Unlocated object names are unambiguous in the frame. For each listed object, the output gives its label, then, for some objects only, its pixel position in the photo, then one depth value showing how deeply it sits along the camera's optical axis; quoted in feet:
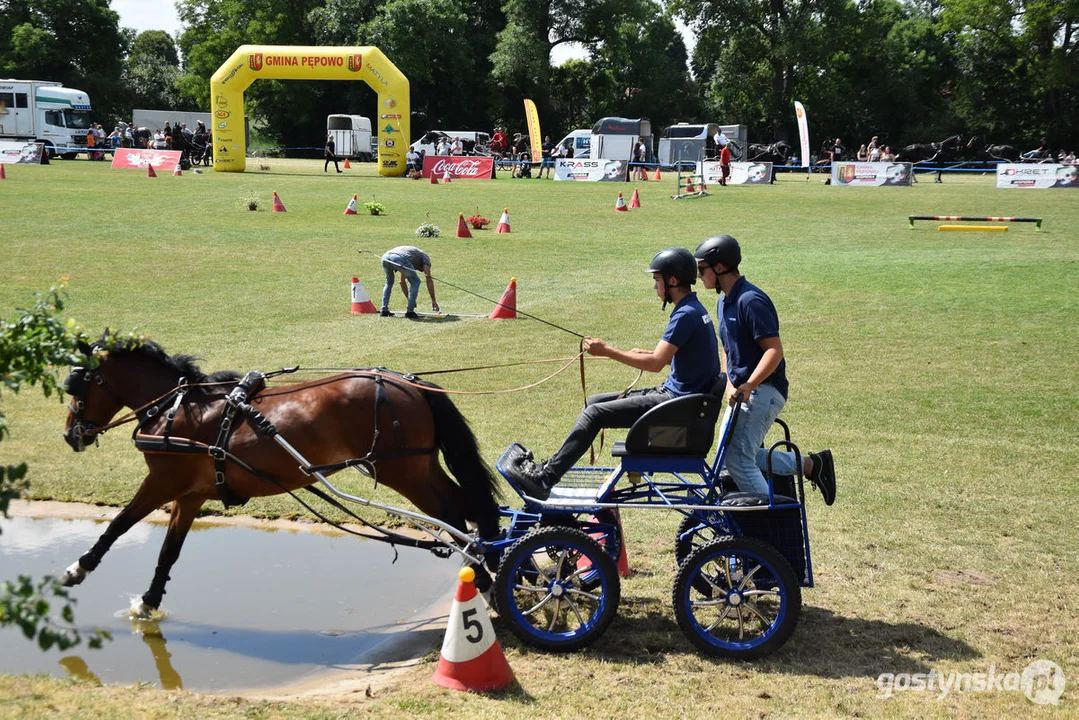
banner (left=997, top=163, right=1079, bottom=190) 132.26
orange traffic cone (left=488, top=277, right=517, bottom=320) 49.96
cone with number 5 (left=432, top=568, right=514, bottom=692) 17.39
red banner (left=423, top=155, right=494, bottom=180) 144.25
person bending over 50.16
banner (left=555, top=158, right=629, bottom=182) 146.82
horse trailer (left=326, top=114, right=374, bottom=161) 190.29
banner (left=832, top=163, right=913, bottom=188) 138.31
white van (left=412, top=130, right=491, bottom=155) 174.83
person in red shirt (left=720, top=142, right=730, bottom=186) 134.51
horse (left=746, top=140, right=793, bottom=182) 175.01
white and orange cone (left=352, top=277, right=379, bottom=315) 53.63
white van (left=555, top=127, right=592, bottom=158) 181.16
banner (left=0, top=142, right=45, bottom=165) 148.05
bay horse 20.49
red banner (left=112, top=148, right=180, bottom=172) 146.10
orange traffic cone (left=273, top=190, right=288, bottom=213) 97.75
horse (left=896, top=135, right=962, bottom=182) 171.02
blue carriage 18.63
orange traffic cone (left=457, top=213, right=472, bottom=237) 83.10
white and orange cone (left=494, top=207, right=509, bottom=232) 87.04
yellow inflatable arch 138.72
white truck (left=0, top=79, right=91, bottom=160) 162.81
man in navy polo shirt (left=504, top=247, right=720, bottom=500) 19.60
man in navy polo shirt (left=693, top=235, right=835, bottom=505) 19.34
